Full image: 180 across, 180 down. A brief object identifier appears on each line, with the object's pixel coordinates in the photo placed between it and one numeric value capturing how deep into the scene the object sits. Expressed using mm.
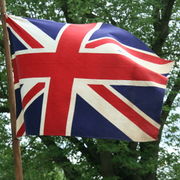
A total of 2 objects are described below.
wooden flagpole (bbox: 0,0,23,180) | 10351
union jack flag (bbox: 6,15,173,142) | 10664
